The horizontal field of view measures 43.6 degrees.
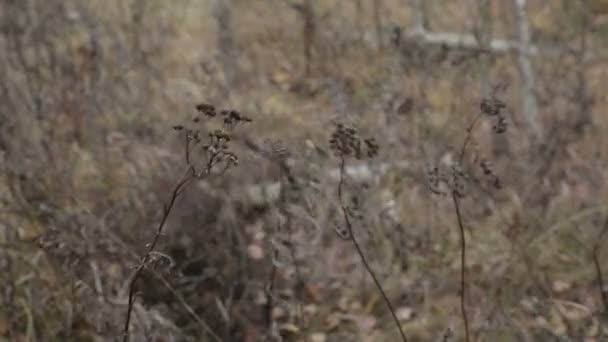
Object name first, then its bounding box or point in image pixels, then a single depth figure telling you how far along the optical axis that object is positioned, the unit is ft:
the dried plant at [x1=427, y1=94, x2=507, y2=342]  8.50
